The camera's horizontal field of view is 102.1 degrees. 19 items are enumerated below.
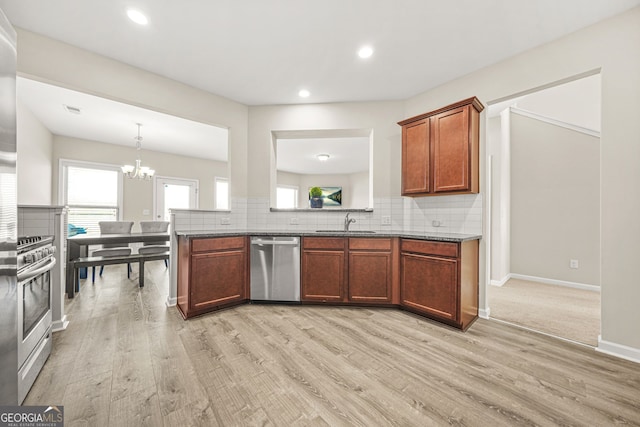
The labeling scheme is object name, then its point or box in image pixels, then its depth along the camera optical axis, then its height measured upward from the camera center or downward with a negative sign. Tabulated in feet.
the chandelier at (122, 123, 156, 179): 15.38 +2.59
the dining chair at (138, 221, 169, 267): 14.75 -1.11
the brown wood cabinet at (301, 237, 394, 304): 9.73 -2.14
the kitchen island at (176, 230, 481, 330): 8.20 -2.07
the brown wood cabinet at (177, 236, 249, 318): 8.73 -2.17
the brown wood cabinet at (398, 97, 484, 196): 8.61 +2.28
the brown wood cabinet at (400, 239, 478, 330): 7.95 -2.17
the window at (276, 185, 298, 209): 31.27 +2.11
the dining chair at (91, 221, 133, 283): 13.39 -1.11
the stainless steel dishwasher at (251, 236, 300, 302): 10.02 -2.16
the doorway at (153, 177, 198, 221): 20.97 +1.59
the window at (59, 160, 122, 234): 17.31 +1.40
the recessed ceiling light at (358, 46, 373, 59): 7.98 +5.12
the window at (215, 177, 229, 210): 24.59 +2.05
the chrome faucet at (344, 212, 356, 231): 11.21 -0.36
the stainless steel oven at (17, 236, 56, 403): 4.83 -2.03
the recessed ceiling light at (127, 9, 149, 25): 6.66 +5.17
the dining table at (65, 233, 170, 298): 10.89 -1.45
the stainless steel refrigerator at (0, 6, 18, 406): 2.71 -0.14
